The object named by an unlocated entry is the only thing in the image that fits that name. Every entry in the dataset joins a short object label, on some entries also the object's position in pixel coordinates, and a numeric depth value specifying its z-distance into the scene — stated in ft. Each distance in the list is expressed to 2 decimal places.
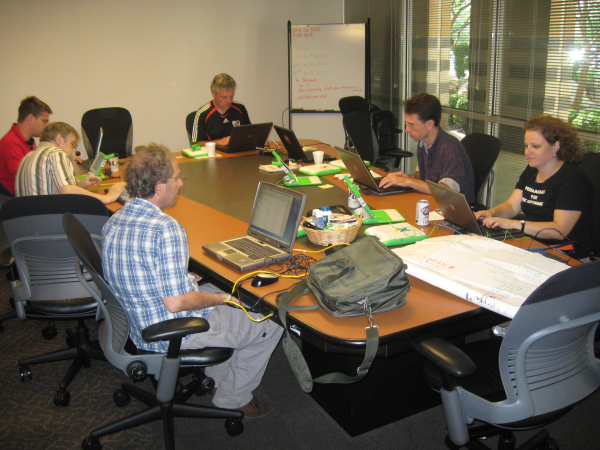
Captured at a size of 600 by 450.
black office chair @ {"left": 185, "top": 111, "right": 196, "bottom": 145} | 15.74
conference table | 5.26
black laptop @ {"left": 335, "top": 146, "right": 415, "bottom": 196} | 9.90
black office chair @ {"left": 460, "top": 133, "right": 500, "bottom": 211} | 10.69
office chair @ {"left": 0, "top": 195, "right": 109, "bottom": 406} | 7.55
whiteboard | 19.75
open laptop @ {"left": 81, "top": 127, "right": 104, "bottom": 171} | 11.93
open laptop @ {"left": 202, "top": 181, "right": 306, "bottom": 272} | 6.82
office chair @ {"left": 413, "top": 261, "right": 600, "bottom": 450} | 4.45
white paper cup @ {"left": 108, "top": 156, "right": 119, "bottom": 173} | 12.52
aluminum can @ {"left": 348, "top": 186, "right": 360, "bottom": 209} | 8.98
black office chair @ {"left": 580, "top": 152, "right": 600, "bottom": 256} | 8.20
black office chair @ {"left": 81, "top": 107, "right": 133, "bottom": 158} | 15.35
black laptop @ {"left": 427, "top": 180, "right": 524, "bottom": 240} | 7.24
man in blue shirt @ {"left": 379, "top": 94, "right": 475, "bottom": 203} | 9.98
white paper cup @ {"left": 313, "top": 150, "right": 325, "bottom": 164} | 12.42
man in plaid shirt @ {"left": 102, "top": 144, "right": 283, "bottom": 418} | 5.97
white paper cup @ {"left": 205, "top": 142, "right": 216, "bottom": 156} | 13.71
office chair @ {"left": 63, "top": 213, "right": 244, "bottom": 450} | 5.92
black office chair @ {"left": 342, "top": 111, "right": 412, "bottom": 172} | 15.52
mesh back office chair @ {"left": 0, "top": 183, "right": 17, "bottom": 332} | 8.73
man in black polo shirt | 15.20
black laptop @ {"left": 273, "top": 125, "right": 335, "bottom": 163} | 12.78
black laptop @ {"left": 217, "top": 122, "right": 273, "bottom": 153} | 13.79
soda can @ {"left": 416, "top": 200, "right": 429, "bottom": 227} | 7.97
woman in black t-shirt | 7.64
